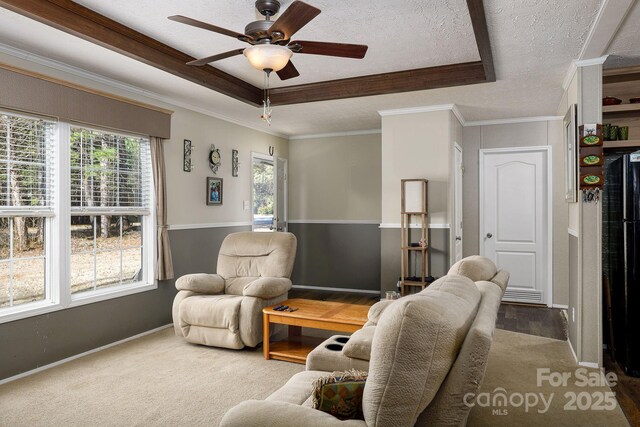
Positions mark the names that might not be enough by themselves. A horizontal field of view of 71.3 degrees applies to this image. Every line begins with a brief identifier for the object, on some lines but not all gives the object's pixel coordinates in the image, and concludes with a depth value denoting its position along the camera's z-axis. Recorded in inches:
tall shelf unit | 198.3
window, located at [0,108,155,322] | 131.6
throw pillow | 59.4
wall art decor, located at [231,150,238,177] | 226.1
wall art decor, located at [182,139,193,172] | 193.6
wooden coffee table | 133.3
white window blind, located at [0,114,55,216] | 129.1
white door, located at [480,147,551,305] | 223.8
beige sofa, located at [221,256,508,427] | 51.7
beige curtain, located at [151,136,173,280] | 176.1
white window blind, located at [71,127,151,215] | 151.3
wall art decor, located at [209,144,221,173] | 209.0
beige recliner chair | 149.6
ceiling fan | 89.0
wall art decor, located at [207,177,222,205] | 207.5
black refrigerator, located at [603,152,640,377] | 132.2
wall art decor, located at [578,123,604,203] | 133.1
